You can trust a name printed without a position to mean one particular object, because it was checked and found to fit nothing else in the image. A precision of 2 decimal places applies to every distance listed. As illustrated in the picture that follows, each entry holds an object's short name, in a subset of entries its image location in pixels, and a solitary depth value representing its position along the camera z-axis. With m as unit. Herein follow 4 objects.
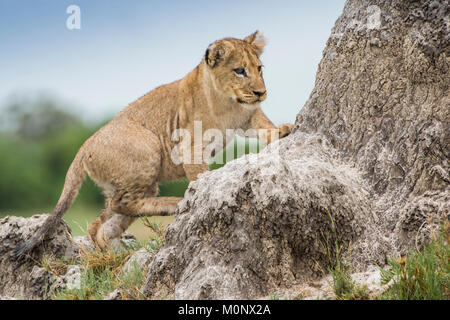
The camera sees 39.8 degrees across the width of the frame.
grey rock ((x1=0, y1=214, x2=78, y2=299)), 6.57
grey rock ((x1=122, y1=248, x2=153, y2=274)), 5.85
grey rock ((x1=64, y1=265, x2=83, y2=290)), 5.86
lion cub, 7.46
